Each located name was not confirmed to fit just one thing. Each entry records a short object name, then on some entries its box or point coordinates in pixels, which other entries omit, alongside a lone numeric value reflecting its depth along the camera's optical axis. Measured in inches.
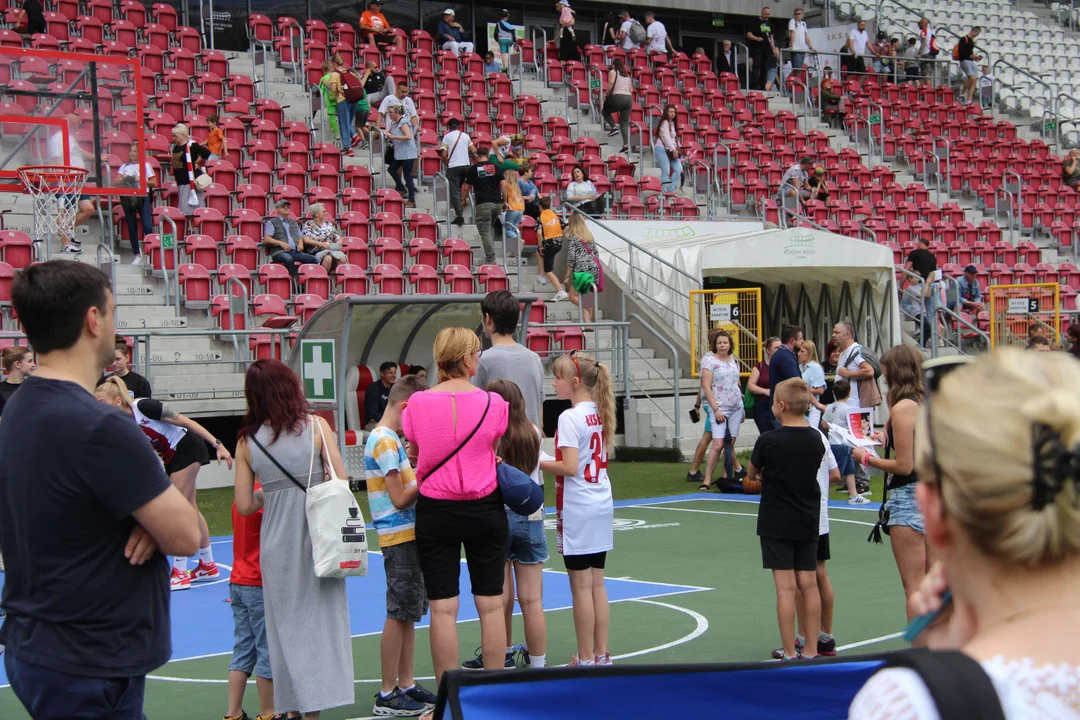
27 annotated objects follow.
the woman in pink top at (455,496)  246.8
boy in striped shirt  256.2
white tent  807.1
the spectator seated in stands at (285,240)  753.0
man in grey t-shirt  296.8
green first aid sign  573.3
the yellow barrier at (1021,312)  887.1
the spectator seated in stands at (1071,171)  1223.5
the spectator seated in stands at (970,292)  945.5
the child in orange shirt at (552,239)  833.5
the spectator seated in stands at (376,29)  1085.1
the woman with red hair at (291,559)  229.6
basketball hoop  623.5
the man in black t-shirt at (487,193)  847.7
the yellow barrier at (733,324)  788.6
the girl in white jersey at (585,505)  282.0
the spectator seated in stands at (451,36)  1121.4
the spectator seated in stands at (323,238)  768.9
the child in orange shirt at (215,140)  836.6
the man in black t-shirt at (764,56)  1311.5
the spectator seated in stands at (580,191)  928.3
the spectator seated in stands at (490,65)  1127.6
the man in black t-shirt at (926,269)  900.0
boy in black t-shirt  283.7
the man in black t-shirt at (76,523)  135.2
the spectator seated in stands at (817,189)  1051.9
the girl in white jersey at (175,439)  323.9
